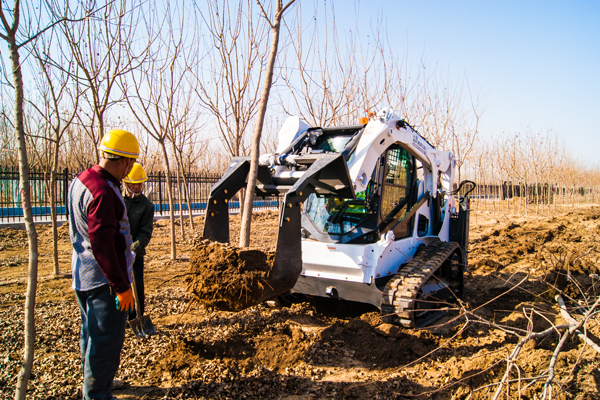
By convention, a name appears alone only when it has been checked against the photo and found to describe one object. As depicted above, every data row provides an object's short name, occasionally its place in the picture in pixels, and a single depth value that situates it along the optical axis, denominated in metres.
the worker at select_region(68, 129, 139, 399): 2.60
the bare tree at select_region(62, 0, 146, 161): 6.61
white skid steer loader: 3.88
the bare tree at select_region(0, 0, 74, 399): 2.44
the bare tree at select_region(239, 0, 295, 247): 4.80
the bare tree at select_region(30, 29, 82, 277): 6.57
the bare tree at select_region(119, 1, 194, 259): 7.92
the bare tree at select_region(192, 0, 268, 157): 7.06
